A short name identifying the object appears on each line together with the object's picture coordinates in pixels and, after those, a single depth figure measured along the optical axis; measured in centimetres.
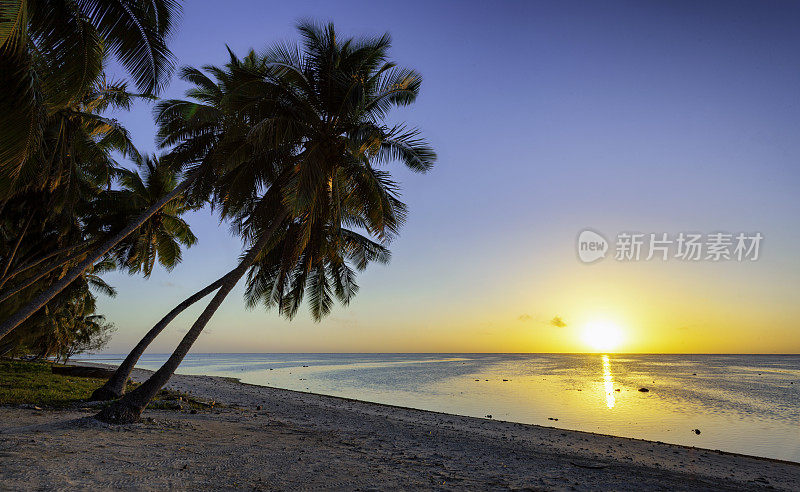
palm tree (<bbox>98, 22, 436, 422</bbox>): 1065
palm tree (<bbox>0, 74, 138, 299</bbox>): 1179
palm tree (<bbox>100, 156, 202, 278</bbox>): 1767
